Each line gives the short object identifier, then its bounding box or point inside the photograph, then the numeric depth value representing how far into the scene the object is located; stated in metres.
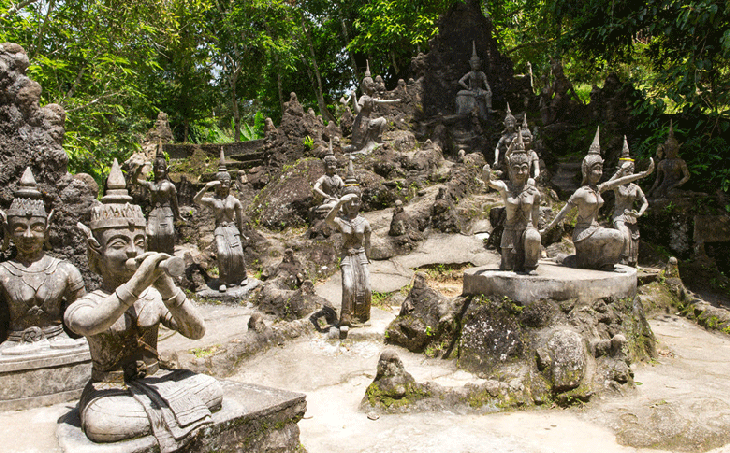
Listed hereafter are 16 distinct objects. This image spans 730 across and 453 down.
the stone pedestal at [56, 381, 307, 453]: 2.93
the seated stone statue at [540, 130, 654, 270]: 6.85
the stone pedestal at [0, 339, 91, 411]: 3.93
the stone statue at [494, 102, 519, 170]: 14.73
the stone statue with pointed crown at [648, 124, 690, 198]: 11.31
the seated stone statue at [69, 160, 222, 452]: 2.93
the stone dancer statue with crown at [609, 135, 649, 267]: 9.45
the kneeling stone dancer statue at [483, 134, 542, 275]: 6.36
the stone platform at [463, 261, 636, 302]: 6.11
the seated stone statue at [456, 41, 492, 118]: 19.06
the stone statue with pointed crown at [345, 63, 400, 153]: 15.70
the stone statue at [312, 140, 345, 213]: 9.68
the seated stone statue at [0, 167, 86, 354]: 4.17
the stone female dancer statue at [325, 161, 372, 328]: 7.64
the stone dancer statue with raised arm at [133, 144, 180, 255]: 10.16
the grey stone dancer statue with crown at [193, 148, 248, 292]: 9.54
